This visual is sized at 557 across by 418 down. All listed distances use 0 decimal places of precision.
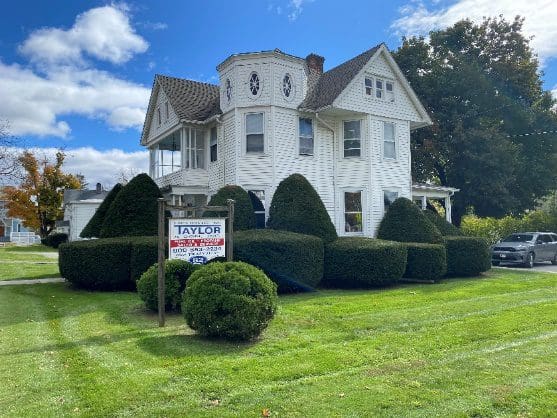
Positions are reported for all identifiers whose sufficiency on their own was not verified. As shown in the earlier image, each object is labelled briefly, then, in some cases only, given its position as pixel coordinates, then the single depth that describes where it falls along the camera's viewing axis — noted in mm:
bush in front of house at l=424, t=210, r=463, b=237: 20516
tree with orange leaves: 46656
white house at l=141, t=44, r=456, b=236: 18969
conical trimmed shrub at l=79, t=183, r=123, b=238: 18500
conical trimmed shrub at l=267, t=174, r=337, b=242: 16031
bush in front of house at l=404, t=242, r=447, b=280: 16250
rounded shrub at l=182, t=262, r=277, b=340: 7609
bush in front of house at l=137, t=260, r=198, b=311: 10219
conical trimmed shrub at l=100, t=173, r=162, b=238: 16250
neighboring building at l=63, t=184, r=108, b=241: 40031
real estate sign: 9359
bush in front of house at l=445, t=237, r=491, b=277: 17953
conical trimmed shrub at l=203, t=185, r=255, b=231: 16438
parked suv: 23203
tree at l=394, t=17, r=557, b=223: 28984
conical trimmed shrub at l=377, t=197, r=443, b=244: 17828
